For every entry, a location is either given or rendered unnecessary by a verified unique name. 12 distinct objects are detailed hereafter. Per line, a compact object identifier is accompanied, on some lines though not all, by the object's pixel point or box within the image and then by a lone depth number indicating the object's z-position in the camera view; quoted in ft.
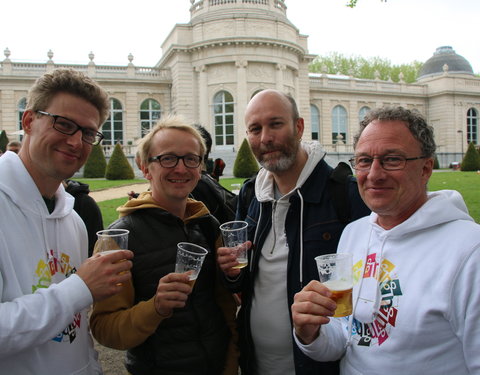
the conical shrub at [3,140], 69.97
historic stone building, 85.56
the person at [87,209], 9.55
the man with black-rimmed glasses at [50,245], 4.77
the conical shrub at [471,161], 81.00
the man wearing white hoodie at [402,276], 4.72
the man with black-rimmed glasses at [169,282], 5.82
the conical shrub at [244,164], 65.21
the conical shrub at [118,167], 62.54
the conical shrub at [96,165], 67.51
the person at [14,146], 20.43
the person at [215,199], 12.39
